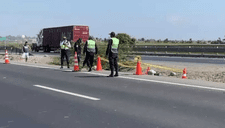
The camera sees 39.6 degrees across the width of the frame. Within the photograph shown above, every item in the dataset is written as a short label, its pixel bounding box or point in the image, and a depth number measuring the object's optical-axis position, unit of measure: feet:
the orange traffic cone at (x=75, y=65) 54.10
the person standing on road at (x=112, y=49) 43.70
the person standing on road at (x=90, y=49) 53.29
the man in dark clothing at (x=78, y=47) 72.59
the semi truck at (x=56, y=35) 141.18
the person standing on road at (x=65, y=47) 59.46
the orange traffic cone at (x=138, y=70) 46.63
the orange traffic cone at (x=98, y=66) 54.80
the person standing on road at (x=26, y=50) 87.76
